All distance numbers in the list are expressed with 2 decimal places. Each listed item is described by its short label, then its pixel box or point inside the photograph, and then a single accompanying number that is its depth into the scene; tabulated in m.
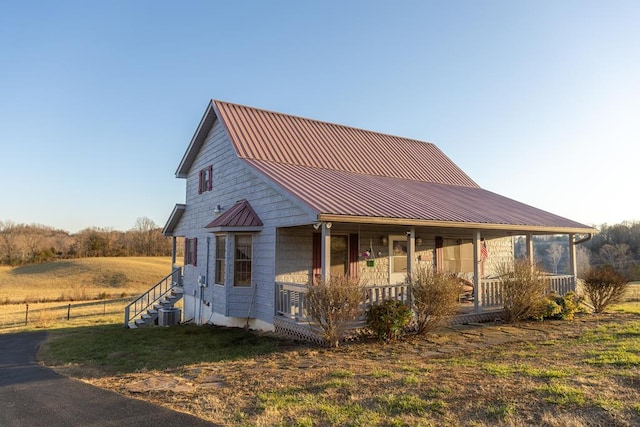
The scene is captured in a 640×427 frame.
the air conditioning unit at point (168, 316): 15.75
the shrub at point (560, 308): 12.40
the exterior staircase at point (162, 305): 15.96
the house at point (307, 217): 10.80
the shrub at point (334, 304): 8.83
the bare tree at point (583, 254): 59.84
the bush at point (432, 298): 9.97
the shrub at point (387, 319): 9.48
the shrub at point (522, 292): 11.93
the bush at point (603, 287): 14.12
